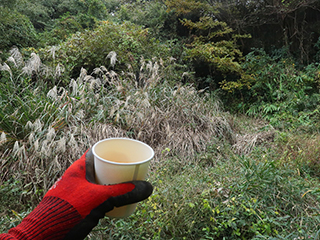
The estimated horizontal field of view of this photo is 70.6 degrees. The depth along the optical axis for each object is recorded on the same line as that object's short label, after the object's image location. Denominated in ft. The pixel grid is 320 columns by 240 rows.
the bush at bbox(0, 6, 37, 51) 17.40
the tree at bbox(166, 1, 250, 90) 21.02
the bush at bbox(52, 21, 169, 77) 17.12
